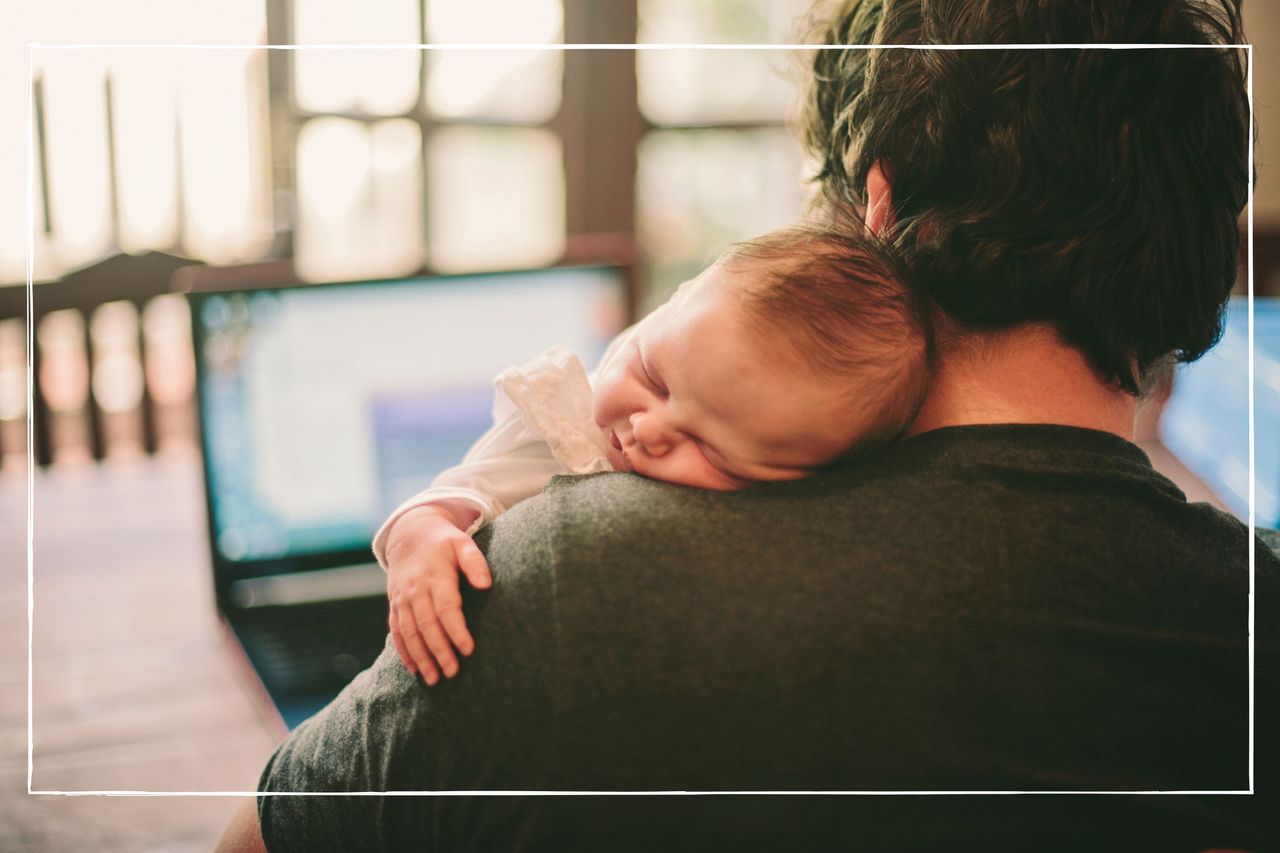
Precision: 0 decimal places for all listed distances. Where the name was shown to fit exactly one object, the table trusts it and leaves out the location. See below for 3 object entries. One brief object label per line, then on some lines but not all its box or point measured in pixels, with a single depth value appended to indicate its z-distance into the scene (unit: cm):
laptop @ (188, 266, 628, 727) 125
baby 61
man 53
